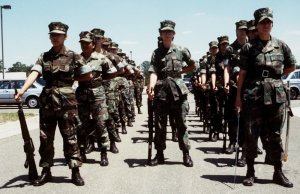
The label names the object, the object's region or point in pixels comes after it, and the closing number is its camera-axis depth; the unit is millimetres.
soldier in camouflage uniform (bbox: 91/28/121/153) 8227
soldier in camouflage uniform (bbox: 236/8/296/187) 5715
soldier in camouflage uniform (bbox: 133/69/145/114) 17766
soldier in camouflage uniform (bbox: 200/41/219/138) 9867
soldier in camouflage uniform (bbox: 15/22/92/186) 5902
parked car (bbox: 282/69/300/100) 28125
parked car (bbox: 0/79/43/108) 24686
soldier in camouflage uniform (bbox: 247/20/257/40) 7710
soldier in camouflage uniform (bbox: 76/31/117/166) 7406
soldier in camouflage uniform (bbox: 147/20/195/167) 7098
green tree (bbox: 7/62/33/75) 173875
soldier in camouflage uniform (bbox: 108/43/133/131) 11227
